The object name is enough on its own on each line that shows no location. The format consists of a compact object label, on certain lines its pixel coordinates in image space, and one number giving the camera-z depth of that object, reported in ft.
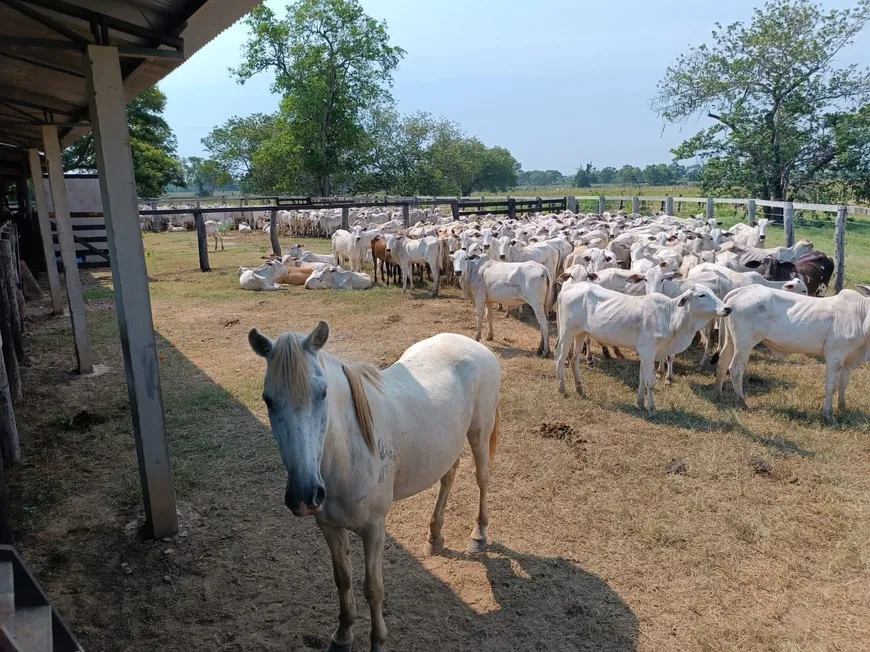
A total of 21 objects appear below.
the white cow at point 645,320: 24.22
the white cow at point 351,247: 61.57
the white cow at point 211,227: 94.10
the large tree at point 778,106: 87.97
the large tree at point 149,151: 121.39
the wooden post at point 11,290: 29.01
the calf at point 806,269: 35.47
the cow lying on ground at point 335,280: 53.36
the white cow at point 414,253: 49.03
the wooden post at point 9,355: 23.34
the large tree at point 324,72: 135.23
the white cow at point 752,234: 48.28
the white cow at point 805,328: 22.89
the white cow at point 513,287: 33.32
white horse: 8.93
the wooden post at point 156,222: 118.12
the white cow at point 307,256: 61.52
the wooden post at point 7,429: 18.94
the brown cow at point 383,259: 55.62
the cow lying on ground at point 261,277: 53.01
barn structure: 13.88
